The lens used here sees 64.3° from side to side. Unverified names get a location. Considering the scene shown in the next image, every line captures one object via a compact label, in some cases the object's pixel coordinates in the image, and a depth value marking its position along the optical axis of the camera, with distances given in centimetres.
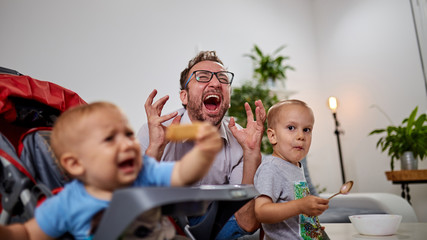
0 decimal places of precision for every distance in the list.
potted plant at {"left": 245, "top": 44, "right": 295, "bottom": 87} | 396
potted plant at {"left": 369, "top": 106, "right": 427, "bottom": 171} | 296
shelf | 277
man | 137
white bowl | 110
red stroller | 61
